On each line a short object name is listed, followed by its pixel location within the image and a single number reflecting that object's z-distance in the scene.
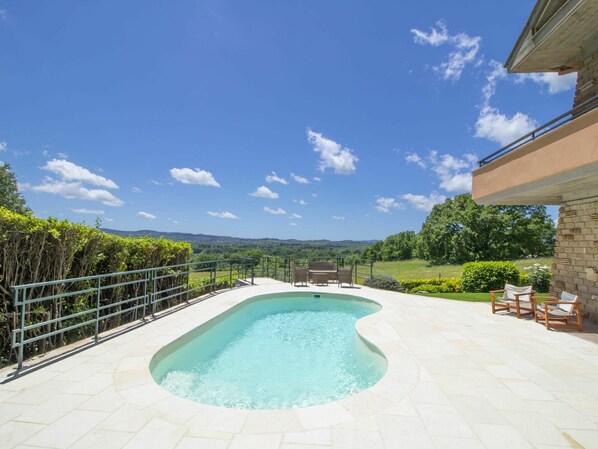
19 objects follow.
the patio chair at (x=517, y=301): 7.23
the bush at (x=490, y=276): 12.03
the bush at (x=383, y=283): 12.52
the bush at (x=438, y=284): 13.74
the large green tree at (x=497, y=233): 32.25
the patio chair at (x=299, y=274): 11.80
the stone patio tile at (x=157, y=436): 2.43
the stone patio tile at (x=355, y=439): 2.47
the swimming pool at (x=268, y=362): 4.11
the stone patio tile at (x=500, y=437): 2.50
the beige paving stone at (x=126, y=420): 2.66
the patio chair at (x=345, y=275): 11.82
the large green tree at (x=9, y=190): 26.09
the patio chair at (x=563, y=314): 6.30
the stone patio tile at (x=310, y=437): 2.52
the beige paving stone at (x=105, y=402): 2.98
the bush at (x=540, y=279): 11.27
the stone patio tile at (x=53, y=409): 2.75
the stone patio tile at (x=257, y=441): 2.45
